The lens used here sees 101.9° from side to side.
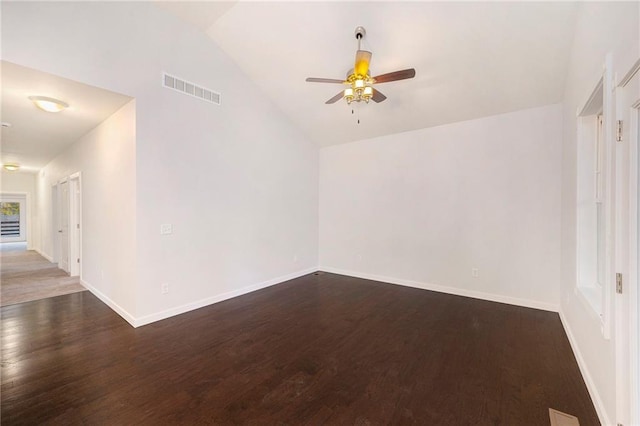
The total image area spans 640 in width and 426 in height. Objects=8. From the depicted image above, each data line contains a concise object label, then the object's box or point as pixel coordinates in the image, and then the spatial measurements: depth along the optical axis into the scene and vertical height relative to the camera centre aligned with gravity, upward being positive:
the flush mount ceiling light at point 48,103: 2.97 +1.29
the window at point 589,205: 2.42 +0.04
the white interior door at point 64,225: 5.65 -0.28
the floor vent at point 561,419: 1.77 -1.46
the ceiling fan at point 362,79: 2.71 +1.43
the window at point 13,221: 10.29 -0.33
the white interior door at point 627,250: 1.38 -0.23
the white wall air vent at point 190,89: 3.38 +1.71
